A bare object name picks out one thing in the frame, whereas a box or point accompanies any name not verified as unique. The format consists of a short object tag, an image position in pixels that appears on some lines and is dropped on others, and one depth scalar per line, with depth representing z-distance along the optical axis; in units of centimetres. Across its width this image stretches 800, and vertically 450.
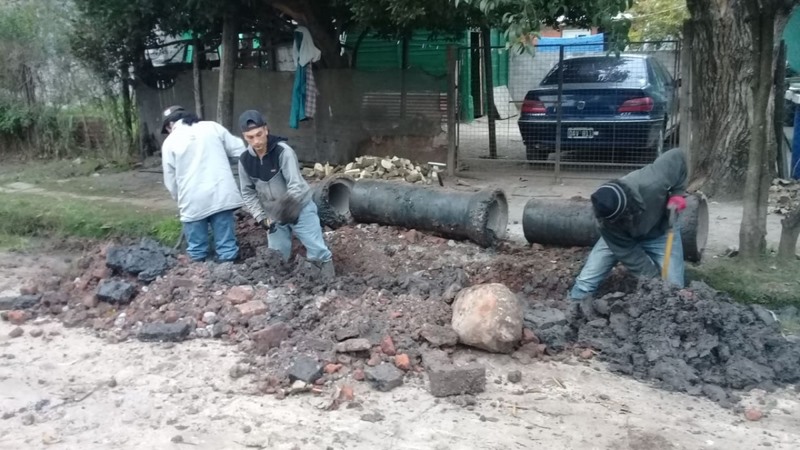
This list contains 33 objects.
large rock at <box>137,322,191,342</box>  567
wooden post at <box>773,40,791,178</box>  925
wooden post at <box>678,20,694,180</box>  993
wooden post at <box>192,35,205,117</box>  1320
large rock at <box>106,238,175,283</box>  675
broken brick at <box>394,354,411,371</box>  507
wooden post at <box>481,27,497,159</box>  1300
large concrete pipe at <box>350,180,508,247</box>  750
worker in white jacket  698
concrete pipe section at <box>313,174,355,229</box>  833
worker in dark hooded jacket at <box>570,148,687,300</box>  562
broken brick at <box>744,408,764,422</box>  450
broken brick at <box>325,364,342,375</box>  503
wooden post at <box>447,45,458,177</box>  1125
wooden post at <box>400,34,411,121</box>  1177
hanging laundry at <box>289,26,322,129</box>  1181
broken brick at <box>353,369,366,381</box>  498
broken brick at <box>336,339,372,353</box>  515
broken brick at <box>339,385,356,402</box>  473
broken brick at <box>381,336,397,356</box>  519
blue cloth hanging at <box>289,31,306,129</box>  1196
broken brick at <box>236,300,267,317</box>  583
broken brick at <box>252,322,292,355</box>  535
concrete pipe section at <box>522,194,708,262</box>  652
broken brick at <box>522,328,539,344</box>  539
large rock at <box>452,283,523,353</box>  520
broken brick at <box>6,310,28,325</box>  619
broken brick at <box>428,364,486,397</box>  478
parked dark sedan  1092
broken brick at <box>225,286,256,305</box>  602
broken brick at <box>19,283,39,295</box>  677
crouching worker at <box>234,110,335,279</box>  665
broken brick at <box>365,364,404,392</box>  486
